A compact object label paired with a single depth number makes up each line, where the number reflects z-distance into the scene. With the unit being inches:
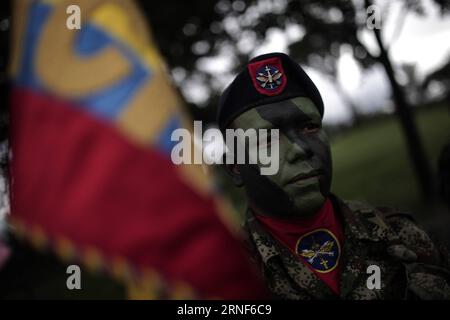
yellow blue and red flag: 28.1
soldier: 59.9
